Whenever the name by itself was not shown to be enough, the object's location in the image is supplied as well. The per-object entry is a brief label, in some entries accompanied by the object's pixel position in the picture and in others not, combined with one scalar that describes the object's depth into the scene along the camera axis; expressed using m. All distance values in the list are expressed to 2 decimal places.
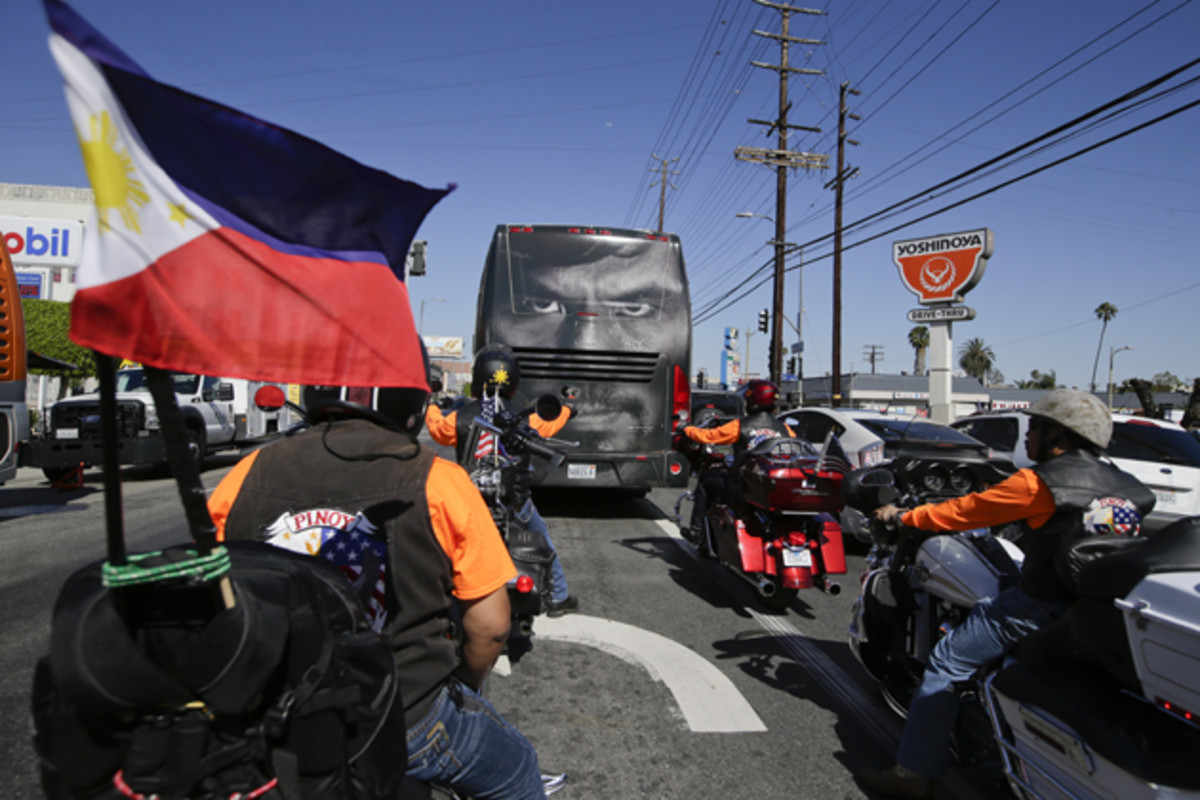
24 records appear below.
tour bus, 9.55
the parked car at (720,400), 21.23
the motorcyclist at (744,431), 6.50
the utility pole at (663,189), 40.80
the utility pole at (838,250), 24.44
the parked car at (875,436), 8.51
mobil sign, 21.02
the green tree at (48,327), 20.26
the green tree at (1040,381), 93.62
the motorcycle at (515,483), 4.30
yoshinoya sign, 17.61
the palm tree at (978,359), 95.12
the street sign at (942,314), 17.88
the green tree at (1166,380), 77.42
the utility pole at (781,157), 24.58
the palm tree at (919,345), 79.19
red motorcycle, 5.25
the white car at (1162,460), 7.98
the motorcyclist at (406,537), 1.85
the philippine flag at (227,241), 1.35
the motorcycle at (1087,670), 2.08
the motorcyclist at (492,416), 4.76
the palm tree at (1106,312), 74.44
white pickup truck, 11.38
